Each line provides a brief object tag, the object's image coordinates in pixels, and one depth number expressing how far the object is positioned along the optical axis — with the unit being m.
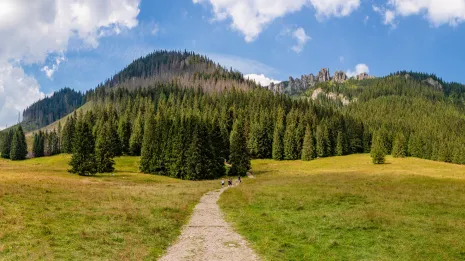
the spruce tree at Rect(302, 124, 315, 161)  120.12
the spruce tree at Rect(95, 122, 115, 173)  82.12
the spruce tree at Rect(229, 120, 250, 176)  87.38
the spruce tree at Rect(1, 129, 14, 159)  164.62
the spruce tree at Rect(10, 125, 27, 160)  153.88
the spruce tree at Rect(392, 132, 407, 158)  112.21
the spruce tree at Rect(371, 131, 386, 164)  99.06
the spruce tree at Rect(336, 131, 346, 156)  132.88
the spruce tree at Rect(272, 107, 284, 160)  125.19
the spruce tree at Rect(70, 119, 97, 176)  71.05
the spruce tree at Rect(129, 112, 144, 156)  122.44
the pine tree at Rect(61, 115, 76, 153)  136.09
